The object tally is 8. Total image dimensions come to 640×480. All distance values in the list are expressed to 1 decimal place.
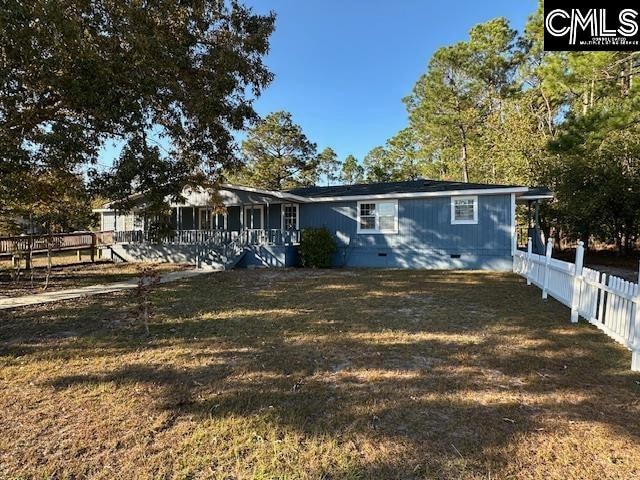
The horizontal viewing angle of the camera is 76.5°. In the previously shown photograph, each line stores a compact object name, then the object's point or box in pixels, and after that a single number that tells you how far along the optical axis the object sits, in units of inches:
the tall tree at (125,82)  254.4
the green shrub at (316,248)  565.3
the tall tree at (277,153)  1248.2
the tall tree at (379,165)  1506.3
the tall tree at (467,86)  1073.5
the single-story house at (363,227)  521.3
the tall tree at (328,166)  1433.3
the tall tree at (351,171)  1704.0
